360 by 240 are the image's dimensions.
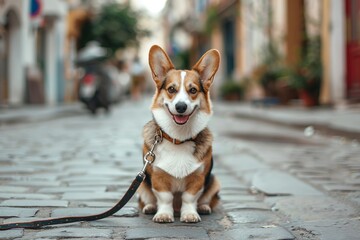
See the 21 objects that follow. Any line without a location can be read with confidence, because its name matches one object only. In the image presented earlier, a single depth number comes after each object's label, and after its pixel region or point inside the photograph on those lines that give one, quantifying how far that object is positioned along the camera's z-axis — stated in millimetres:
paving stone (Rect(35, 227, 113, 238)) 2961
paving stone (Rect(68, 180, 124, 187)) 4621
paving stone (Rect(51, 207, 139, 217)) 3528
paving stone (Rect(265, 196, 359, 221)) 3527
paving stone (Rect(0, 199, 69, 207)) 3736
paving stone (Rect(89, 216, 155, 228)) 3248
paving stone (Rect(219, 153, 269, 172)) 5602
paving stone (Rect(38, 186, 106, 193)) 4320
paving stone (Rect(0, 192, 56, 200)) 4000
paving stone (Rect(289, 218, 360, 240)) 2959
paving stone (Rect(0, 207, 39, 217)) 3439
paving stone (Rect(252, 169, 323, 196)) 4312
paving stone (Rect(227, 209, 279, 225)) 3422
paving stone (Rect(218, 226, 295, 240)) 2982
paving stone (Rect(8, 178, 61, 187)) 4583
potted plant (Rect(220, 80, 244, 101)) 24953
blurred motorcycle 16406
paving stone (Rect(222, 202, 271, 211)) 3820
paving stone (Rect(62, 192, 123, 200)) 4070
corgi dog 3270
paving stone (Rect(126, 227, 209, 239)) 2988
